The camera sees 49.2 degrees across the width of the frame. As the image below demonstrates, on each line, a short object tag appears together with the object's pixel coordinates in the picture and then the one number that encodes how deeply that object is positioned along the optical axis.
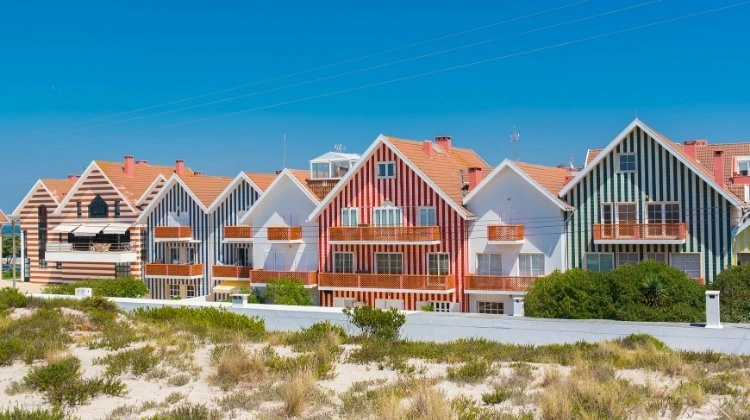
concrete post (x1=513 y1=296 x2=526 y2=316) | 30.28
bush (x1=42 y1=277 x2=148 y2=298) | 40.72
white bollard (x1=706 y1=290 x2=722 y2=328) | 24.86
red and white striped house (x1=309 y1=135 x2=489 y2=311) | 36.41
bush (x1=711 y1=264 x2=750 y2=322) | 27.83
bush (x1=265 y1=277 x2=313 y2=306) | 37.25
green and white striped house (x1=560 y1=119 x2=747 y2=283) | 32.31
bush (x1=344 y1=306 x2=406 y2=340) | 27.12
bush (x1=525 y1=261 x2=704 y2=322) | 28.64
